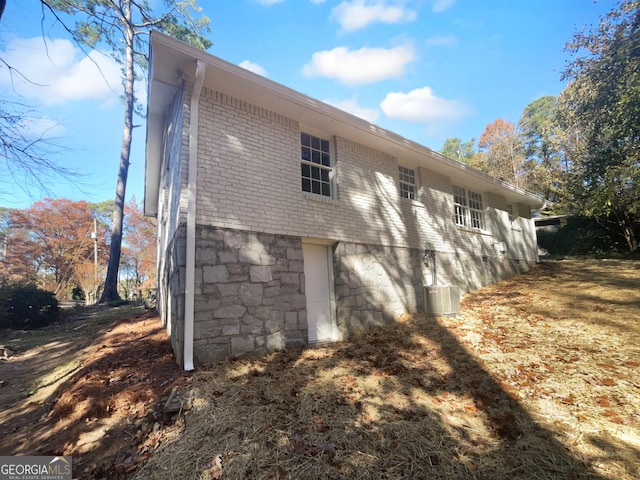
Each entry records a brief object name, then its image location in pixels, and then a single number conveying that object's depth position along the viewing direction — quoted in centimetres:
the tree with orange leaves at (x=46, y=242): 2127
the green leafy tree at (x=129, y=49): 1355
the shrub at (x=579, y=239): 1541
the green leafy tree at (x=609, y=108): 825
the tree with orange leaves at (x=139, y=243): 2869
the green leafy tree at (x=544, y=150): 1780
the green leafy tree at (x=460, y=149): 3125
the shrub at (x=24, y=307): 988
